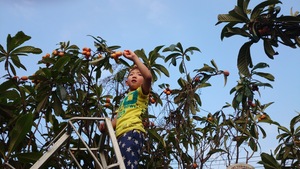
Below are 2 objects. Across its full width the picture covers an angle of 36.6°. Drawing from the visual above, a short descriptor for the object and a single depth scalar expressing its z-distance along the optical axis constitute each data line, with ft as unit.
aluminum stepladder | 7.57
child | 9.34
